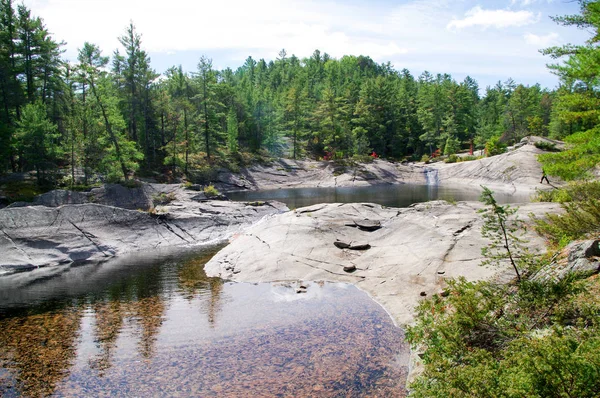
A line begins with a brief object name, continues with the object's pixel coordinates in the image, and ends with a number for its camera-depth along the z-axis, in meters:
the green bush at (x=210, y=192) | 42.29
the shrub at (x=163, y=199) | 37.96
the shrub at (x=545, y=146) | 62.85
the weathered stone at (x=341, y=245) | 22.00
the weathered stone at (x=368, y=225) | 24.25
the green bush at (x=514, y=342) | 5.85
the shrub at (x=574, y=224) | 12.63
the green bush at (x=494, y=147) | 72.51
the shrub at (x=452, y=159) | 78.00
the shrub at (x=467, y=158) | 75.13
